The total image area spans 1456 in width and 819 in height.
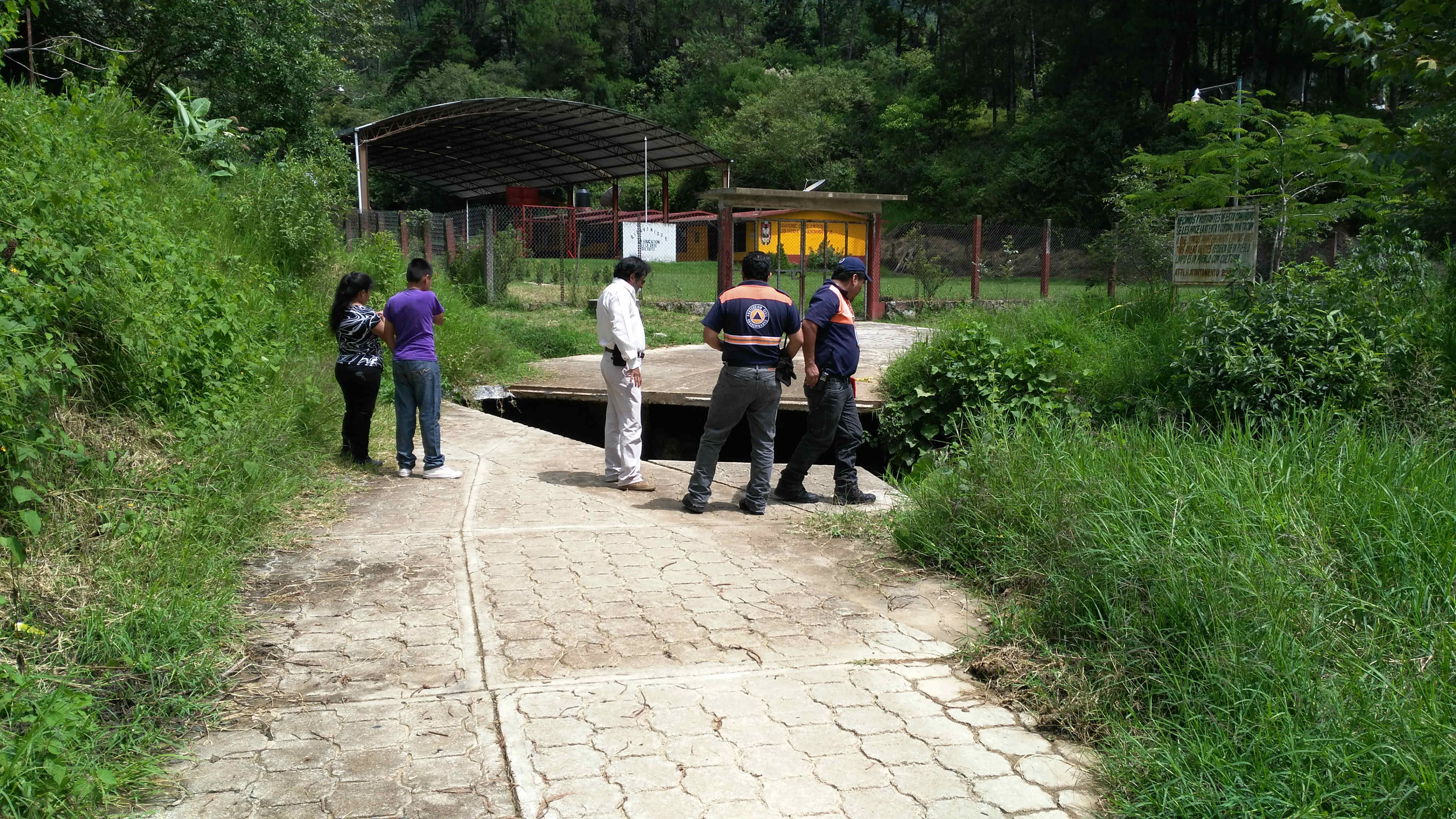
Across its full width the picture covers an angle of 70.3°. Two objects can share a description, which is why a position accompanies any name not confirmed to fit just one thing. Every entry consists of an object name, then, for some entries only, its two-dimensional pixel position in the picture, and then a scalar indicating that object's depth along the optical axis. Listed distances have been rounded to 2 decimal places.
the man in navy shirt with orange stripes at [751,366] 6.78
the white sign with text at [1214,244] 9.99
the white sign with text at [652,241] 27.98
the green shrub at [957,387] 9.38
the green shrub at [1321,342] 7.02
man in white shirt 7.25
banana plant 12.09
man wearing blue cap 7.10
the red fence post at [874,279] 20.53
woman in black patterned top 7.68
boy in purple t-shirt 7.55
